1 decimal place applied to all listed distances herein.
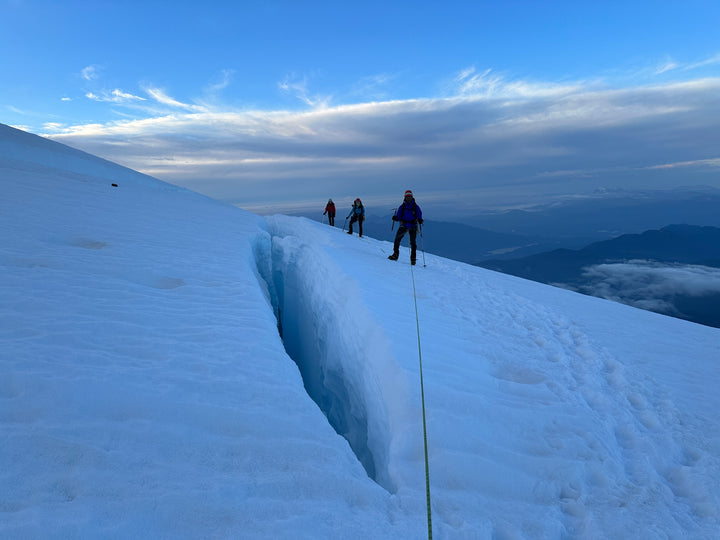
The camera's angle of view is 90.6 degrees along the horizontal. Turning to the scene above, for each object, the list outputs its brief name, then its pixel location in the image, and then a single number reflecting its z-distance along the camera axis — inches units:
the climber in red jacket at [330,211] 770.6
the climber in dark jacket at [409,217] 387.2
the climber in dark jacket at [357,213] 617.9
